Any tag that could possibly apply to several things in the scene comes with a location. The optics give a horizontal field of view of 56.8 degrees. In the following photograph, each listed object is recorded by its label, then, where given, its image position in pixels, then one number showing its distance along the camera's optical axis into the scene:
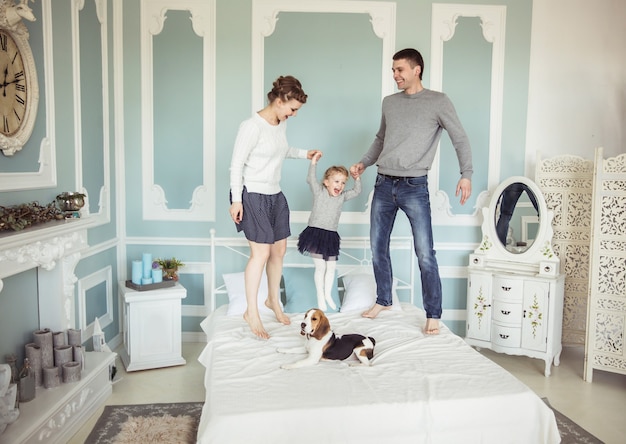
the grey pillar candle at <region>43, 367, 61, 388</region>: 3.08
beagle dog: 2.87
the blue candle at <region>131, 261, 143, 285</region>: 4.14
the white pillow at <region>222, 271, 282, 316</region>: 3.83
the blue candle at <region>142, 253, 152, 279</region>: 4.19
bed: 2.34
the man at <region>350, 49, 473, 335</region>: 3.54
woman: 3.27
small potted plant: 4.34
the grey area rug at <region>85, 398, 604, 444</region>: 3.02
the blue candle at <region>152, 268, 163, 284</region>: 4.18
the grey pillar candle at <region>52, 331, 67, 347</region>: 3.27
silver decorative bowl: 3.42
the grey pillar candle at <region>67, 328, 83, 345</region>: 3.32
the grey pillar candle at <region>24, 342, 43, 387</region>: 3.06
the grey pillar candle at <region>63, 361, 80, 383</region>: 3.17
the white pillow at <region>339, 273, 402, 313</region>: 3.97
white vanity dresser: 4.16
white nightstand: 4.02
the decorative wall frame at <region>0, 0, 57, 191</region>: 3.29
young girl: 3.78
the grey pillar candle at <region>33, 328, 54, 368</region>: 3.14
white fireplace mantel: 2.64
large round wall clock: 2.90
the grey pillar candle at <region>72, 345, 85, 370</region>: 3.27
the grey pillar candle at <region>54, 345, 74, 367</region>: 3.19
